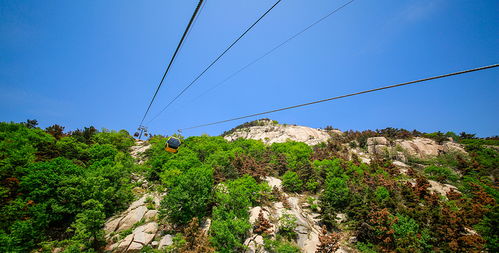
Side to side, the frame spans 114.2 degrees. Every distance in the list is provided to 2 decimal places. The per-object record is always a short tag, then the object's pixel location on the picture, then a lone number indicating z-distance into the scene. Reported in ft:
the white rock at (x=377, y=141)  115.22
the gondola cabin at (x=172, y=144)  67.37
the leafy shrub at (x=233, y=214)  41.01
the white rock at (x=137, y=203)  63.22
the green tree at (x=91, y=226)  46.44
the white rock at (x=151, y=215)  56.49
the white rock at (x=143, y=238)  47.56
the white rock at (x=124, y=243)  46.34
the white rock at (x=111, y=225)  54.90
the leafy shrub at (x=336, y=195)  56.44
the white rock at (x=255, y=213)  51.04
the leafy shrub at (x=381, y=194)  53.88
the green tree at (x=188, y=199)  51.78
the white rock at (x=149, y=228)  50.95
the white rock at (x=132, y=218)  55.13
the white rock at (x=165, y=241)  46.21
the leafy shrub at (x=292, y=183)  70.13
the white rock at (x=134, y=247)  45.44
